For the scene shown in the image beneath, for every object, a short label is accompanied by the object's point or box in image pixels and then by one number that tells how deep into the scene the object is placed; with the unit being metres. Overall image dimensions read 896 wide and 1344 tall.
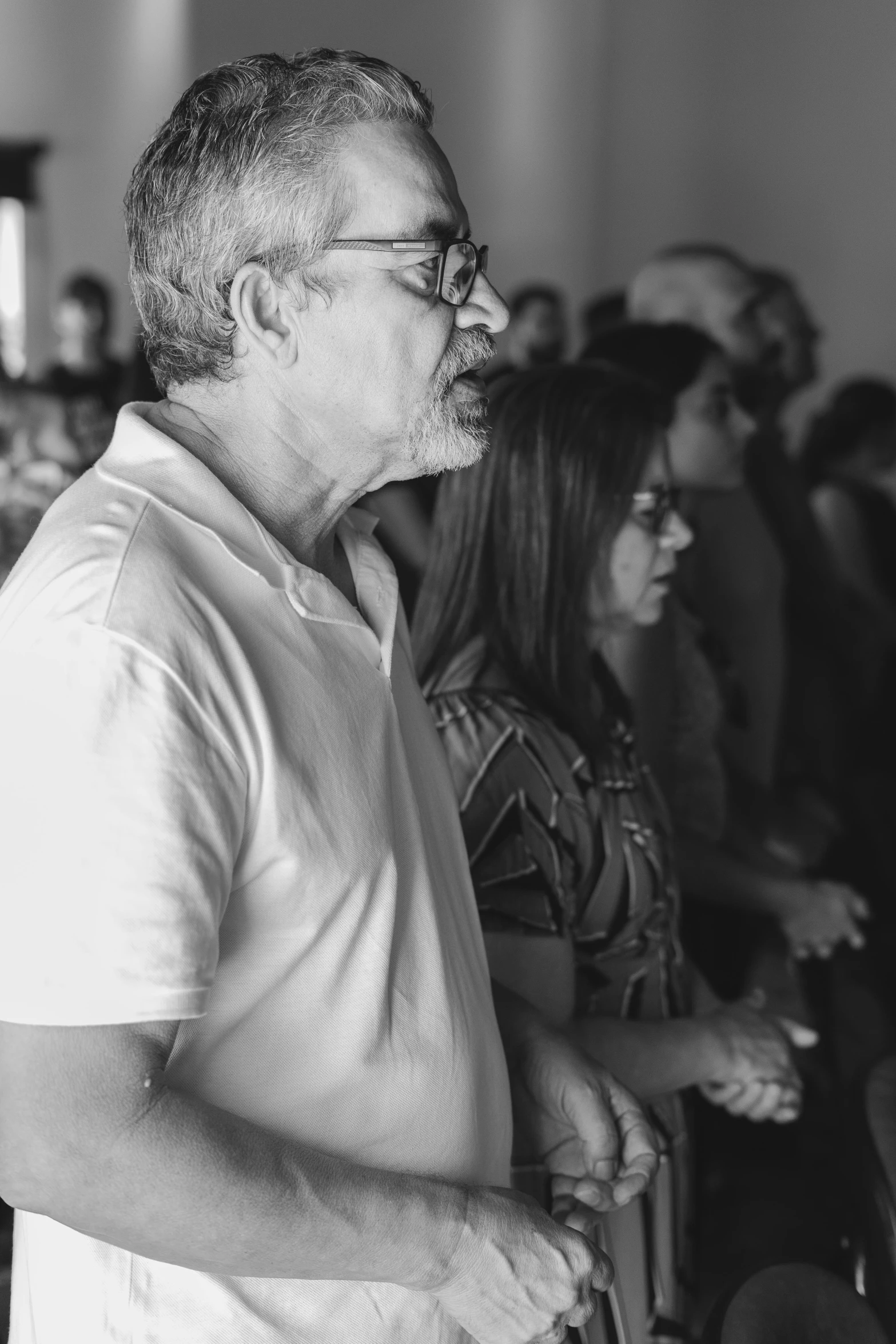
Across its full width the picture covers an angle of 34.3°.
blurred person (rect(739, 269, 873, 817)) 3.30
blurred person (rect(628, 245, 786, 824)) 2.74
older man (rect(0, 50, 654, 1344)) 0.78
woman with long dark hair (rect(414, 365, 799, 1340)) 1.48
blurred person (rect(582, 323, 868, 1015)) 2.18
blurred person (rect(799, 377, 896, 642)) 4.14
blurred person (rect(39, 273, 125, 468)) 5.13
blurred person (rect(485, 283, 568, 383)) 6.34
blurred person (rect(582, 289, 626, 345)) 4.81
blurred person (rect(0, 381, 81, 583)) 3.53
